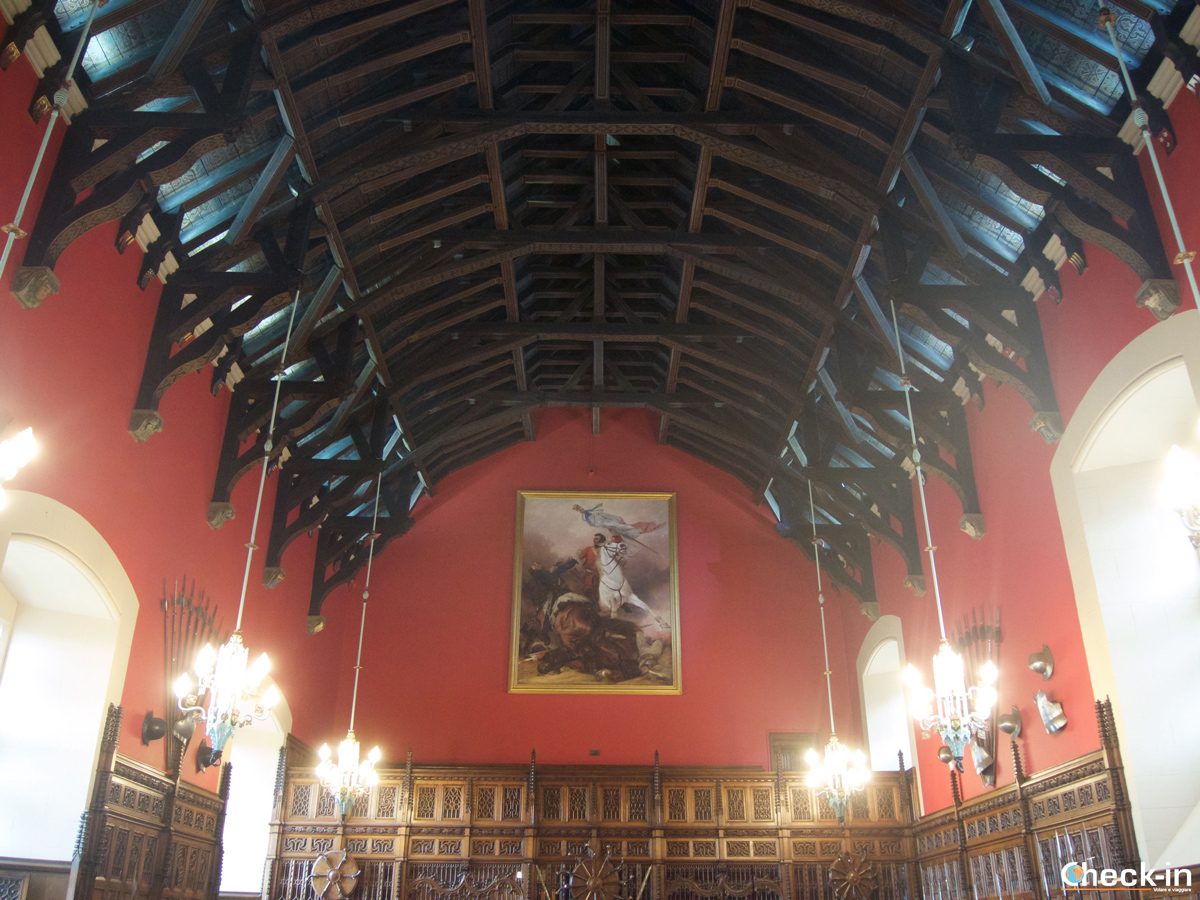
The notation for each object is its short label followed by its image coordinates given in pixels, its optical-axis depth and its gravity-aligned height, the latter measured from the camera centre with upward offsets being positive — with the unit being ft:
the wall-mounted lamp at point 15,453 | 12.82 +5.44
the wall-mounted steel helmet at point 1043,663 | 25.67 +5.60
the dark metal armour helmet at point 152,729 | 26.08 +4.11
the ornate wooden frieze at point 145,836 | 23.34 +1.46
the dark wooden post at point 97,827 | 22.36 +1.47
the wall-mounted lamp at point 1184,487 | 13.21 +5.18
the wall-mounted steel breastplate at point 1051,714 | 24.88 +4.27
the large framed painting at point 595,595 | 43.88 +12.74
